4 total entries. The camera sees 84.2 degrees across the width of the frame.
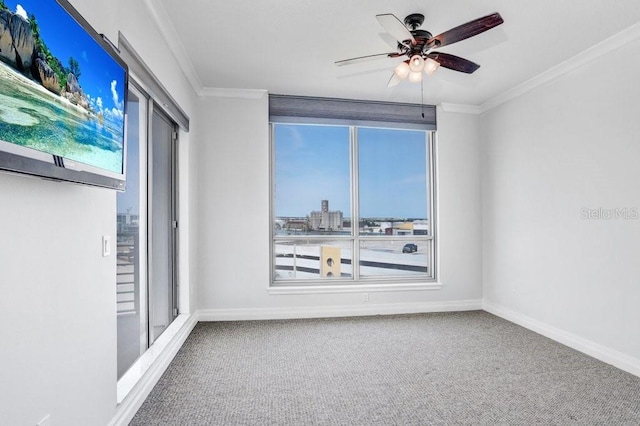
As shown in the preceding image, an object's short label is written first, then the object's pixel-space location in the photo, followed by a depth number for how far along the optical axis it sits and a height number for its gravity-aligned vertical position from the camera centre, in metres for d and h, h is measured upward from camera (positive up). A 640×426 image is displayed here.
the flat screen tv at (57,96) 1.05 +0.45
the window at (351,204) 4.48 +0.18
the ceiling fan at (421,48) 2.31 +1.20
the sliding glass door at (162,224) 3.00 -0.04
